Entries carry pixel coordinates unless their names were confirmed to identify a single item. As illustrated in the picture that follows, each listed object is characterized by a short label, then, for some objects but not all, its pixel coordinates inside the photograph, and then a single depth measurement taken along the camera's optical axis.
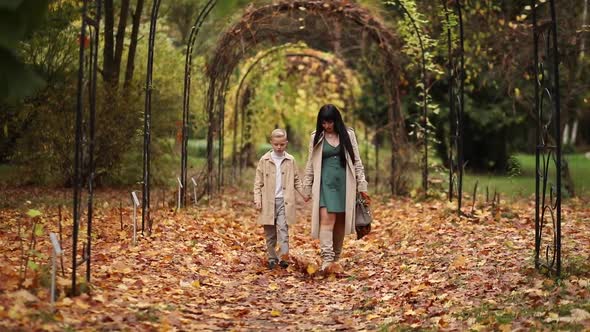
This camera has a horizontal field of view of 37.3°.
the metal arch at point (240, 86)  20.19
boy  9.49
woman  9.09
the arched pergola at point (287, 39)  11.68
